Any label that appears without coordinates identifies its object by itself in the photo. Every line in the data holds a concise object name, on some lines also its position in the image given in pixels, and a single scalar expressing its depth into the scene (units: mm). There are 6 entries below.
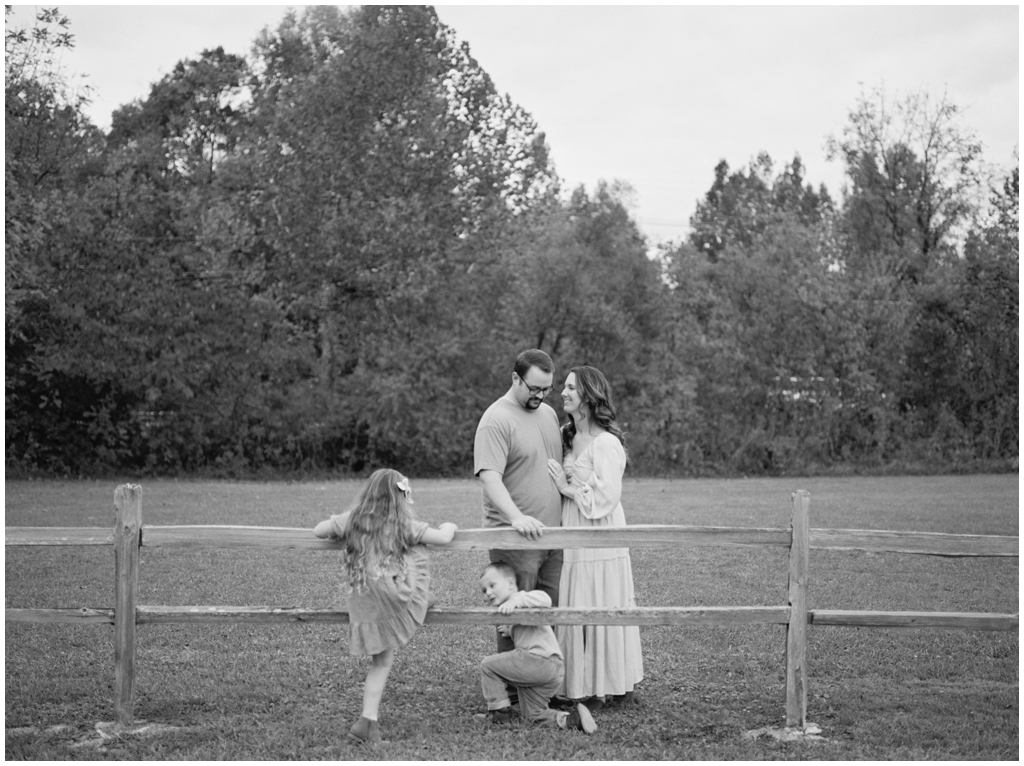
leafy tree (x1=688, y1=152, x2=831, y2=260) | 46250
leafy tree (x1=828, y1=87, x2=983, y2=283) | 35875
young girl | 5785
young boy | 6039
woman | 6348
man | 6176
